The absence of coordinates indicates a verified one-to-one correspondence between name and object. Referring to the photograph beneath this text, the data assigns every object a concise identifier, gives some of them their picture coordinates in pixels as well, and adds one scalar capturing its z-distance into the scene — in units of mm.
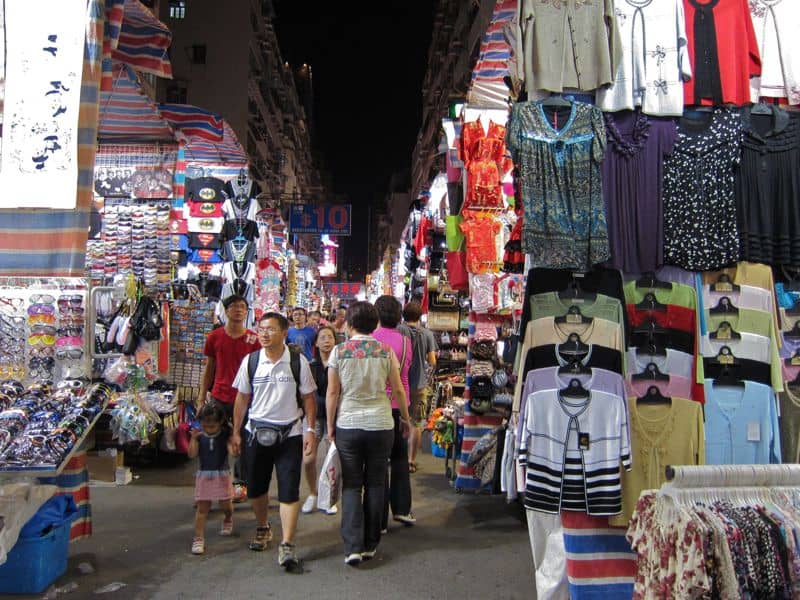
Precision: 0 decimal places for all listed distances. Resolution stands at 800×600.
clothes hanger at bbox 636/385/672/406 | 3906
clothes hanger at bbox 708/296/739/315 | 3939
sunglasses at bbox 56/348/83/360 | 4812
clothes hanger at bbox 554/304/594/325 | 3863
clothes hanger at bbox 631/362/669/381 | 3951
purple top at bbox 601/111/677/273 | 3902
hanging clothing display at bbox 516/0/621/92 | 3979
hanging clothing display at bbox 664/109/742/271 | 3885
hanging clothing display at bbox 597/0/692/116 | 3939
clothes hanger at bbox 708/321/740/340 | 3941
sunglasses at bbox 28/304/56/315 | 4750
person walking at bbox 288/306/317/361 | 9484
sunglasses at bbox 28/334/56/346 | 4781
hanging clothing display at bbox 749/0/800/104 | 3992
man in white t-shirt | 4902
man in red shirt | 6031
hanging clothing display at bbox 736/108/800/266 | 3908
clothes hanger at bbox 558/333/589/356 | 3834
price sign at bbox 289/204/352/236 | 22156
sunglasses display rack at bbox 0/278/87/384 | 4750
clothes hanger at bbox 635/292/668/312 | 3990
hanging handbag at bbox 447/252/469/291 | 7527
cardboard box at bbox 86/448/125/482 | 6832
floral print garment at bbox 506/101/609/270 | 3789
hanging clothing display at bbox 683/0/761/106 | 3947
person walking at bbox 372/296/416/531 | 5922
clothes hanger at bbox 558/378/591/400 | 3764
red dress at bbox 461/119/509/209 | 6887
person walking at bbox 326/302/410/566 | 4863
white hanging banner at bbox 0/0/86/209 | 4738
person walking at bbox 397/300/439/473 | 6883
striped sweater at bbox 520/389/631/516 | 3693
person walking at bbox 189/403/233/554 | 5273
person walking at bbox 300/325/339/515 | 6449
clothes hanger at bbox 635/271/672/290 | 3992
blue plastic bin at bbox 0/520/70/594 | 4219
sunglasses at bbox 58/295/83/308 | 4776
